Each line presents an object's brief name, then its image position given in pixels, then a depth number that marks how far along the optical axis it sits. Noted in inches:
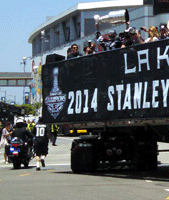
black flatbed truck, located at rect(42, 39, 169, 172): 634.2
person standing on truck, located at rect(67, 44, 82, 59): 753.1
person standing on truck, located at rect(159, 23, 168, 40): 628.4
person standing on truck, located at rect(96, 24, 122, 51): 690.8
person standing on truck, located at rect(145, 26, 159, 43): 647.1
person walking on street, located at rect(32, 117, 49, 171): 854.5
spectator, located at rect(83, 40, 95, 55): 729.9
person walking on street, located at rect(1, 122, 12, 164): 1087.8
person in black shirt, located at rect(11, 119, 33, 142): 899.4
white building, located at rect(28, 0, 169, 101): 2938.0
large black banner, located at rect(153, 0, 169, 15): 2913.9
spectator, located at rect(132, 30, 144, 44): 665.6
